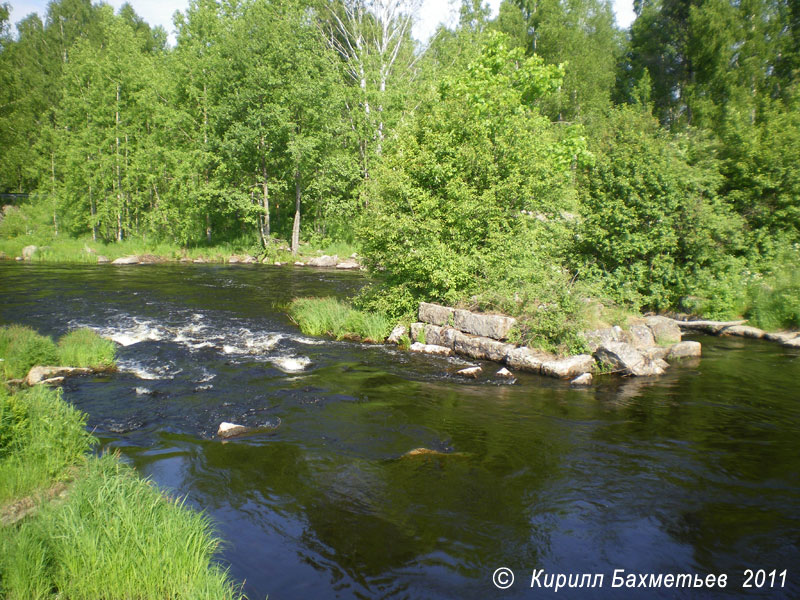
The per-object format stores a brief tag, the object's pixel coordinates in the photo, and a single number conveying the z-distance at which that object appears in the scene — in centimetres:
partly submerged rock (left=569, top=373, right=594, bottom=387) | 1263
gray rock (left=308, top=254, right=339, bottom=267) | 3612
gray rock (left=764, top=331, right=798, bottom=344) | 1650
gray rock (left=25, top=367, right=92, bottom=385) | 1124
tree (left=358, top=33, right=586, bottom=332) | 1639
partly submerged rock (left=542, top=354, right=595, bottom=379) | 1310
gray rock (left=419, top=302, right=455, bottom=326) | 1573
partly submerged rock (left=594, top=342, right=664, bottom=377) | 1343
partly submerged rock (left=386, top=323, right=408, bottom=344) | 1616
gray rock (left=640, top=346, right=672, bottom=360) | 1436
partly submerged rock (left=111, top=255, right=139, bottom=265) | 3453
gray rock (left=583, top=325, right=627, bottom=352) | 1402
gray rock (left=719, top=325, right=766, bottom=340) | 1728
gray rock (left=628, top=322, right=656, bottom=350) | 1495
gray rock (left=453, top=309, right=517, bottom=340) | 1451
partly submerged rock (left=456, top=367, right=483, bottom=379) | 1309
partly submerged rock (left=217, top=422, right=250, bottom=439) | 909
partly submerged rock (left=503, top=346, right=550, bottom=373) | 1347
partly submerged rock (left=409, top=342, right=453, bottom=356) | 1499
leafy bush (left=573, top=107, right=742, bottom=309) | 1728
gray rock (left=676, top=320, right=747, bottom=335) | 1798
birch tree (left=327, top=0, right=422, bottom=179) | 4019
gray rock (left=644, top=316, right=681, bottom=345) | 1550
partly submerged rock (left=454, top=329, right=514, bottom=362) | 1421
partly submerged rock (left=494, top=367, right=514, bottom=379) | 1299
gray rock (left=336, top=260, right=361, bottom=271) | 3544
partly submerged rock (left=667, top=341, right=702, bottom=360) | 1492
